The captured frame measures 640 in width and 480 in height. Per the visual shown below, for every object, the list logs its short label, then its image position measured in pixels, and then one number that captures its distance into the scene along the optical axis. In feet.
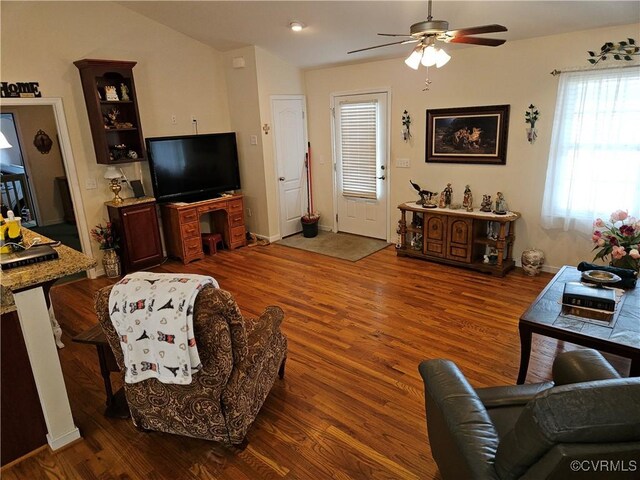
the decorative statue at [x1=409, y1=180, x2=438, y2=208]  17.27
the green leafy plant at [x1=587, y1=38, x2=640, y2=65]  12.12
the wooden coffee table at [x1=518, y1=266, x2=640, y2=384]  7.30
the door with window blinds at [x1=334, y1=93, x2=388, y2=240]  18.96
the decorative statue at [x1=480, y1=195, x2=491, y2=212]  15.84
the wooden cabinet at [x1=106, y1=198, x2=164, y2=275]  16.30
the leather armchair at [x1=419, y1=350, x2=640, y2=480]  3.56
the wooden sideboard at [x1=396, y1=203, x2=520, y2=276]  15.21
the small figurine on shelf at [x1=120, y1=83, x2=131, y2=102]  16.03
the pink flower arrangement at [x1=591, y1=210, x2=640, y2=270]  9.77
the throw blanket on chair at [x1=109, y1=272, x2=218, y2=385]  6.02
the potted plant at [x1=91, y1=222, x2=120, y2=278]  16.35
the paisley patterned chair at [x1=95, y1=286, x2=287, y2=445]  6.19
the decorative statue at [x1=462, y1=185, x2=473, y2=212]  16.20
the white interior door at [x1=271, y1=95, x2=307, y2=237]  20.00
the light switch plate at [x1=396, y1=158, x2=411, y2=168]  18.26
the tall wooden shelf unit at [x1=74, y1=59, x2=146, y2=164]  15.11
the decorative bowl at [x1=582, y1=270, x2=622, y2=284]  9.06
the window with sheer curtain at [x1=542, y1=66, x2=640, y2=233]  12.54
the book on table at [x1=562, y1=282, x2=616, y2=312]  8.19
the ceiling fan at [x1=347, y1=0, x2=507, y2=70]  8.50
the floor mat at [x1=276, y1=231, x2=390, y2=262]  18.47
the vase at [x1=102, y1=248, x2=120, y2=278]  16.43
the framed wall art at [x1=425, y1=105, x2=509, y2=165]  15.42
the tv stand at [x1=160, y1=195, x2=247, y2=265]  17.75
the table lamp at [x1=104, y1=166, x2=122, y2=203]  16.05
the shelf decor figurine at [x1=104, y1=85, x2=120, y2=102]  15.61
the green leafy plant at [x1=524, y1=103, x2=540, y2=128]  14.42
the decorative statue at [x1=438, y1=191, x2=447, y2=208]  16.92
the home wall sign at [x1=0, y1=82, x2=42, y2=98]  13.82
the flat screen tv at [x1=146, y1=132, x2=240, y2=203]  17.39
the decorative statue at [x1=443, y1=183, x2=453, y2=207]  16.85
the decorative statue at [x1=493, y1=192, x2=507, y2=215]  15.57
